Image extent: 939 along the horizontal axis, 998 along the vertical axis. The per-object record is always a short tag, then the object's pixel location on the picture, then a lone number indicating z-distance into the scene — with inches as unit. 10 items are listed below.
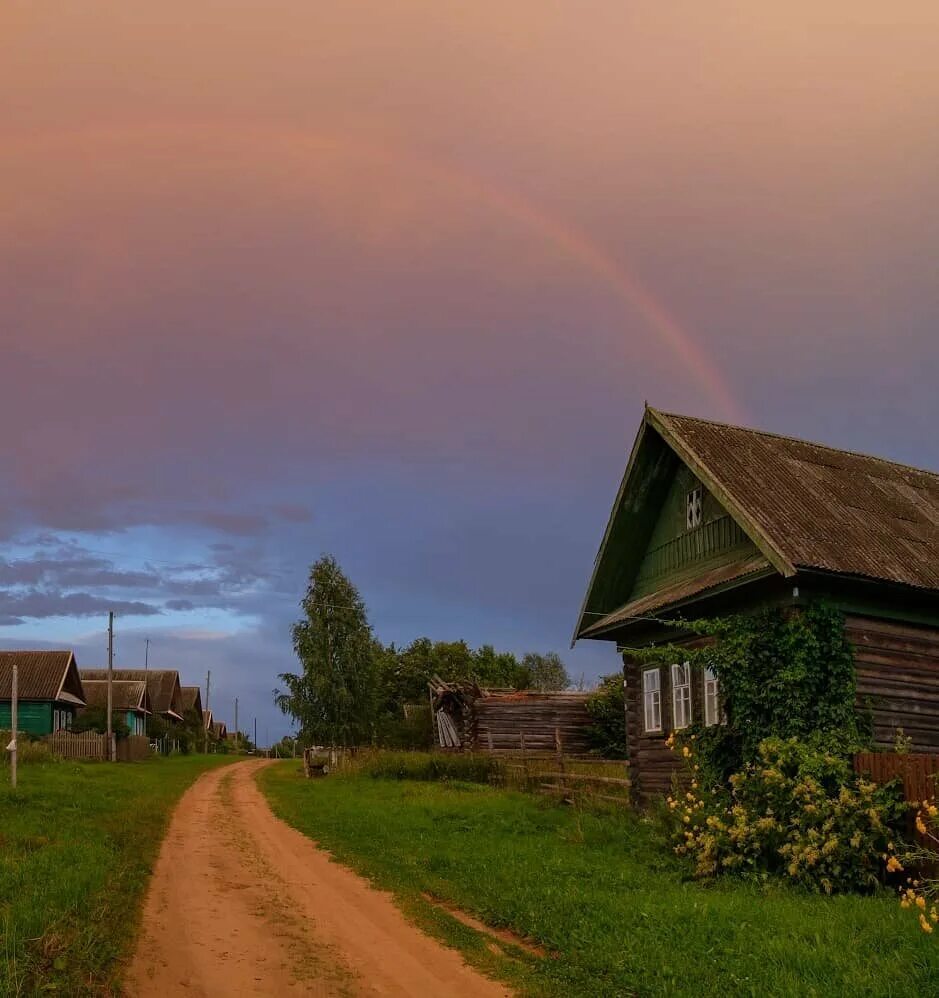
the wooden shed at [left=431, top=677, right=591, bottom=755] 1585.9
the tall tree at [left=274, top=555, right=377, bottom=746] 1742.1
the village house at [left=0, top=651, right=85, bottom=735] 2265.0
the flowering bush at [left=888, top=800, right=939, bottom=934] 426.9
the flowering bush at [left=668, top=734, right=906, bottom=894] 486.6
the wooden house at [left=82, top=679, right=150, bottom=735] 2775.6
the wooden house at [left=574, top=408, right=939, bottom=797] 617.6
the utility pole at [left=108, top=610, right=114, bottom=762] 1998.0
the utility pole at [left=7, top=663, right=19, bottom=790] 913.9
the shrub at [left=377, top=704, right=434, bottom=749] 1921.8
